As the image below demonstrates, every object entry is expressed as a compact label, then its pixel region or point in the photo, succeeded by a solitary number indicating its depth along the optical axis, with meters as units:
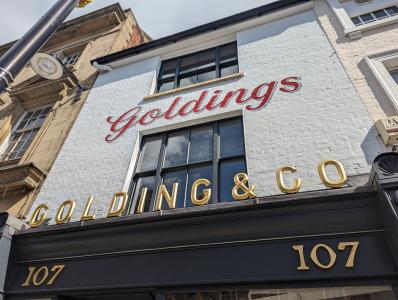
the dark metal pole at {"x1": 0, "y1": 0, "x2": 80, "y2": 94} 4.14
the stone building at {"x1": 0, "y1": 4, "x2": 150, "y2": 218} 7.44
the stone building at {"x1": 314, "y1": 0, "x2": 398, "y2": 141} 5.52
